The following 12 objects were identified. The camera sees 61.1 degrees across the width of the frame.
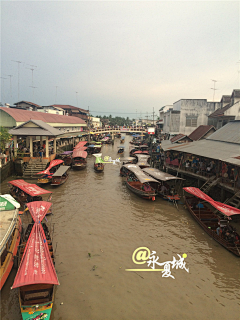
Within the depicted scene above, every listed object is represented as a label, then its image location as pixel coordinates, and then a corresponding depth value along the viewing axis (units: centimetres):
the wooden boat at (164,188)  1812
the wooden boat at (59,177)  2158
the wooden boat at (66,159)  3162
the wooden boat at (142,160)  2739
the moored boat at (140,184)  1845
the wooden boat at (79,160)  2991
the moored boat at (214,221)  1134
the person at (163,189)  1895
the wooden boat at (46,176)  2142
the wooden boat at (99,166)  2944
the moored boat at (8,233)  809
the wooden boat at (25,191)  1501
